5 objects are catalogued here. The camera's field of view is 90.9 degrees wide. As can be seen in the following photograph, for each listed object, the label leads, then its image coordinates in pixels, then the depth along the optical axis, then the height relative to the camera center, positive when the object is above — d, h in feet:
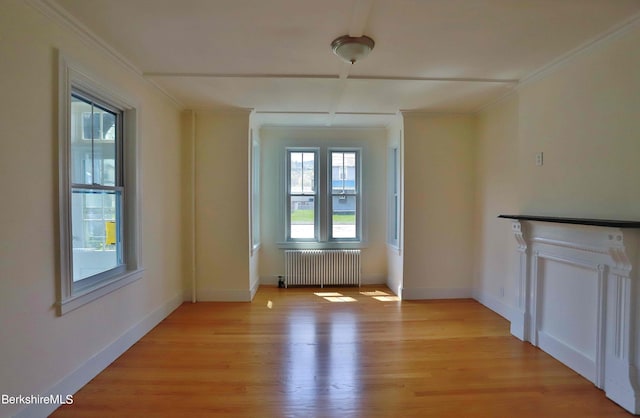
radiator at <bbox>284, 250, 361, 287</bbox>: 16.26 -3.30
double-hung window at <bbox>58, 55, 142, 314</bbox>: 6.95 +0.31
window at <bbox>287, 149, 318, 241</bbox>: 16.89 +0.60
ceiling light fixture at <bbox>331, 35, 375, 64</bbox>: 7.58 +3.86
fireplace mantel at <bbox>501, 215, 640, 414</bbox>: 6.72 -2.38
